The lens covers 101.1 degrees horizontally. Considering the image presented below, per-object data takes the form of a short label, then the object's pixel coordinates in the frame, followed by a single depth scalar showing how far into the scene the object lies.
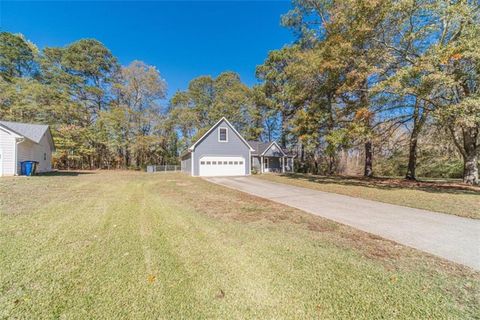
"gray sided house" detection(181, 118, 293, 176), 18.47
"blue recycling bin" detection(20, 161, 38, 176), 13.89
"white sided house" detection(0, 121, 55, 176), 13.12
